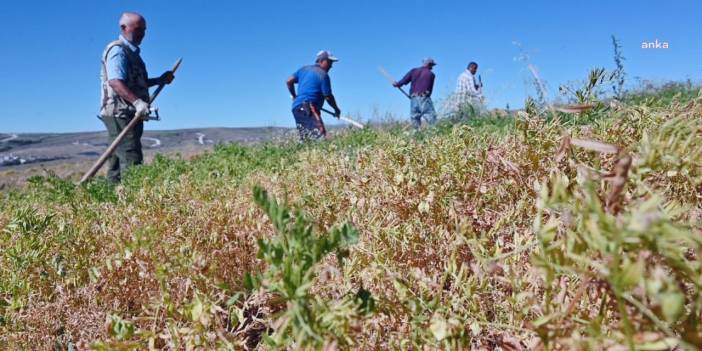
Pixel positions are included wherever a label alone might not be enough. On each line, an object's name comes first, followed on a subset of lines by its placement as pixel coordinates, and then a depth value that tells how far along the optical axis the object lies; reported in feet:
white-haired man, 19.81
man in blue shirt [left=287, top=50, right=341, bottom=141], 29.63
